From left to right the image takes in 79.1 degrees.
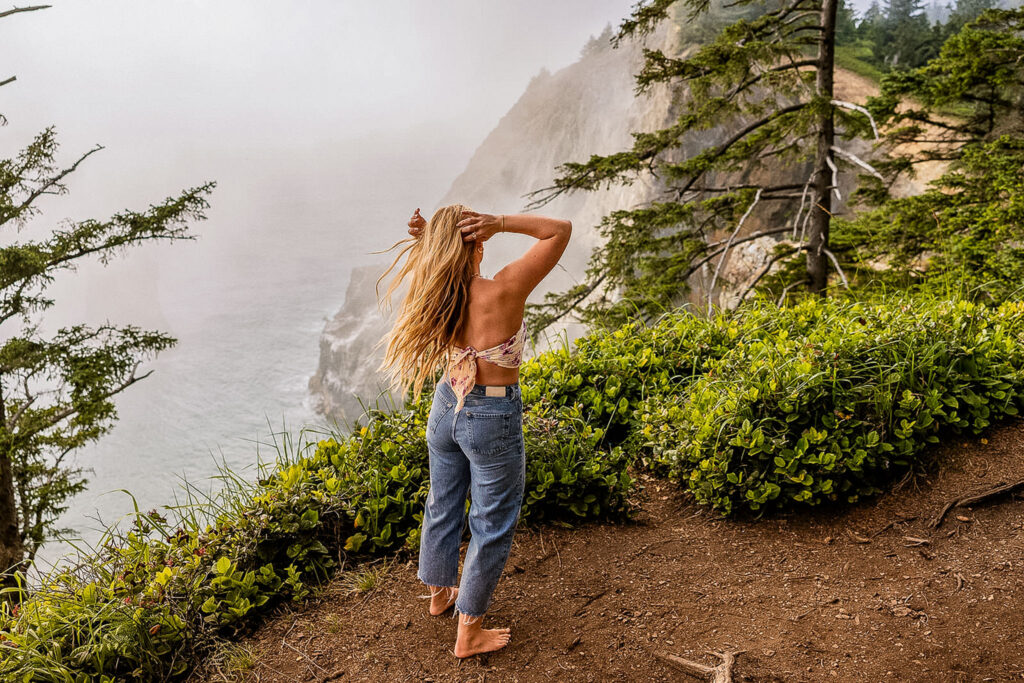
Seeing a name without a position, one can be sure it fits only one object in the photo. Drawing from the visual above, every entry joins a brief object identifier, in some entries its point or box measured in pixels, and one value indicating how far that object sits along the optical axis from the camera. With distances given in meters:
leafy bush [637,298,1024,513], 2.94
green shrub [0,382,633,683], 2.23
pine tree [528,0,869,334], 6.00
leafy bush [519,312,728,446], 3.76
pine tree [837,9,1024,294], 5.12
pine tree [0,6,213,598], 8.09
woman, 2.03
